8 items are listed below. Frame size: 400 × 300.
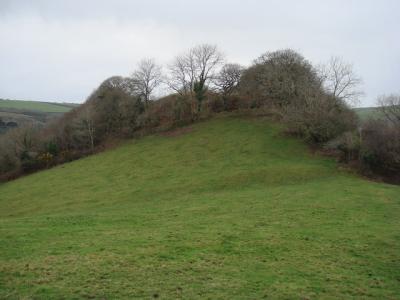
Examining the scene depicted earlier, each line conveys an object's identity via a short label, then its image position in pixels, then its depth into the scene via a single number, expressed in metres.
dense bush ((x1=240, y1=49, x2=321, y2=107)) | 55.75
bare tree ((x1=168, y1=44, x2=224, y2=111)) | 68.88
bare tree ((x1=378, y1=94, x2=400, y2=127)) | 39.53
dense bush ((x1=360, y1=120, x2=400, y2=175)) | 34.94
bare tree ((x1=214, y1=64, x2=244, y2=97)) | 67.00
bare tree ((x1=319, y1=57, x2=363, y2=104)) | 51.53
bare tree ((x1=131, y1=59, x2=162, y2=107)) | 70.98
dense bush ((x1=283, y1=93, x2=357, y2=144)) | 42.25
